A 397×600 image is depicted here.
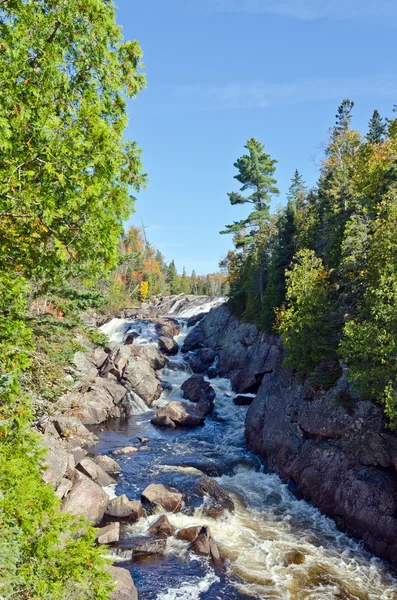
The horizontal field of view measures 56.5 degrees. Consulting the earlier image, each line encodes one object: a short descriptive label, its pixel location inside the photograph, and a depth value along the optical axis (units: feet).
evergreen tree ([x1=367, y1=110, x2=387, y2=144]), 158.70
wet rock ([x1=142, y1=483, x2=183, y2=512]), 53.83
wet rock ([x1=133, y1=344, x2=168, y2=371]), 131.45
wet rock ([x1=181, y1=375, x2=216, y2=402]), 109.81
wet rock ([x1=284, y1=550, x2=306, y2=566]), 44.61
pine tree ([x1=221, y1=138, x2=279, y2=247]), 153.38
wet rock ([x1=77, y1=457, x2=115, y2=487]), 59.41
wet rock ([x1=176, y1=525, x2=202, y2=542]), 47.72
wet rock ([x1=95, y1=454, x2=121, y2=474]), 66.13
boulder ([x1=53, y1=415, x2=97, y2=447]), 70.33
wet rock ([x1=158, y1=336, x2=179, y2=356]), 155.63
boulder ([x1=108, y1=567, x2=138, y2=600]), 35.09
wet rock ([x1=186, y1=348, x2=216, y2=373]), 139.03
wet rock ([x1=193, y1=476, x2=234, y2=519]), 53.96
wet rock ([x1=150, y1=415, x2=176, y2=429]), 94.02
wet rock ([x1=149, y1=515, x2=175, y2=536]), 48.65
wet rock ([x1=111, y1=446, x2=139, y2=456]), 76.05
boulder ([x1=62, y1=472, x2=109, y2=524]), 48.65
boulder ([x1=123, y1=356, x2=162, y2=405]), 113.42
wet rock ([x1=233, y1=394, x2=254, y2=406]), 107.24
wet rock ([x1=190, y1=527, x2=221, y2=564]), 44.91
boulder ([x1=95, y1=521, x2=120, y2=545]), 45.21
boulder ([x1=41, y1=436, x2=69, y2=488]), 49.83
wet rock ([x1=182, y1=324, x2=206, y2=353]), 162.06
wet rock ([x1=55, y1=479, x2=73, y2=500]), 49.21
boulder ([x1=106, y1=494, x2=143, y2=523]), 51.21
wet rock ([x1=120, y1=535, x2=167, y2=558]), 45.27
